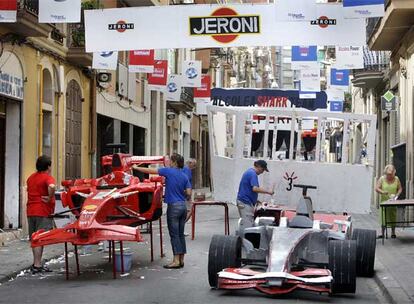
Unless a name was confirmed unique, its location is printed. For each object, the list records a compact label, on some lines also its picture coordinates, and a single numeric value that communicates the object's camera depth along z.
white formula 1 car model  9.68
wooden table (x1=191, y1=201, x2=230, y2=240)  16.05
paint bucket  12.55
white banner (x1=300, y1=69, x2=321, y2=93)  25.52
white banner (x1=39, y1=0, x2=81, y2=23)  14.02
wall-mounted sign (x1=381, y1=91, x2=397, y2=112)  24.45
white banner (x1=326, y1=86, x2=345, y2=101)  28.47
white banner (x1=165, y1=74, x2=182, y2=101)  27.70
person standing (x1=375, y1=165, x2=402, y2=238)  18.06
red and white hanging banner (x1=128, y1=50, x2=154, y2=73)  22.34
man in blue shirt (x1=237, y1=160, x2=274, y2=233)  14.16
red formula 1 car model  11.44
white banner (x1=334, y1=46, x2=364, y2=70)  21.92
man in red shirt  12.54
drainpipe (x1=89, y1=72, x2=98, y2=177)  24.19
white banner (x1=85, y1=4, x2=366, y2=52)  15.01
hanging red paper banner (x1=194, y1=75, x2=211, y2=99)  30.92
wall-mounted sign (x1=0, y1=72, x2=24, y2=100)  16.92
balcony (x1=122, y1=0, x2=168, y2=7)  29.03
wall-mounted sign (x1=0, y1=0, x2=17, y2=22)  13.77
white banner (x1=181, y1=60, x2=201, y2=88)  27.84
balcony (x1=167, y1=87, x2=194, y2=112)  38.91
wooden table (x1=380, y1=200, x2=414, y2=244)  16.33
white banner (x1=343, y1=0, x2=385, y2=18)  13.95
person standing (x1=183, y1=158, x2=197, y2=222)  18.68
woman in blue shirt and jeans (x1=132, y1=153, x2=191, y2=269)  12.65
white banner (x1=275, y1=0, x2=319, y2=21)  14.71
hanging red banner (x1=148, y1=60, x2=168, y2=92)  26.03
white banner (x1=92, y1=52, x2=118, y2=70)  19.89
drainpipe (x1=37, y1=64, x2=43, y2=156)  19.33
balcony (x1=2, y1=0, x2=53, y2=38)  16.34
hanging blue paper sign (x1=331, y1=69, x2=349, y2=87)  27.78
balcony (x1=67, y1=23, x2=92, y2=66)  21.50
